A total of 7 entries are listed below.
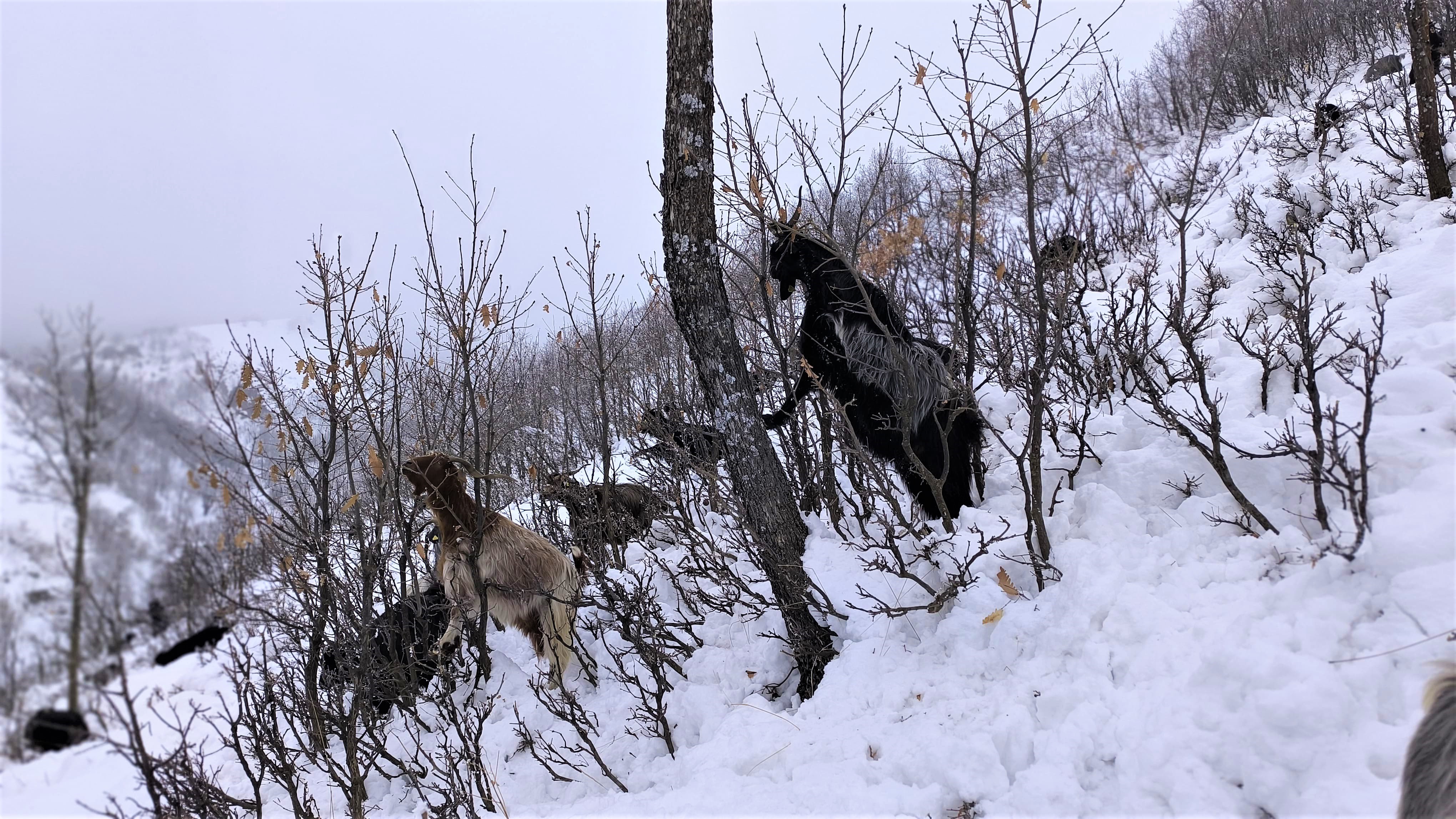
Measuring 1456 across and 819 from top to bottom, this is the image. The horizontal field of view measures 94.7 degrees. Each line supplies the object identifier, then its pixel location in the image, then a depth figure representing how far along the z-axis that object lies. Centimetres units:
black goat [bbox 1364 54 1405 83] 887
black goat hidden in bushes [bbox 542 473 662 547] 500
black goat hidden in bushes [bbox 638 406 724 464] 393
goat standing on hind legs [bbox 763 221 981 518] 351
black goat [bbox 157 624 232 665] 486
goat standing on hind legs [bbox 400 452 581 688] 375
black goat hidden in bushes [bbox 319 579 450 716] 377
